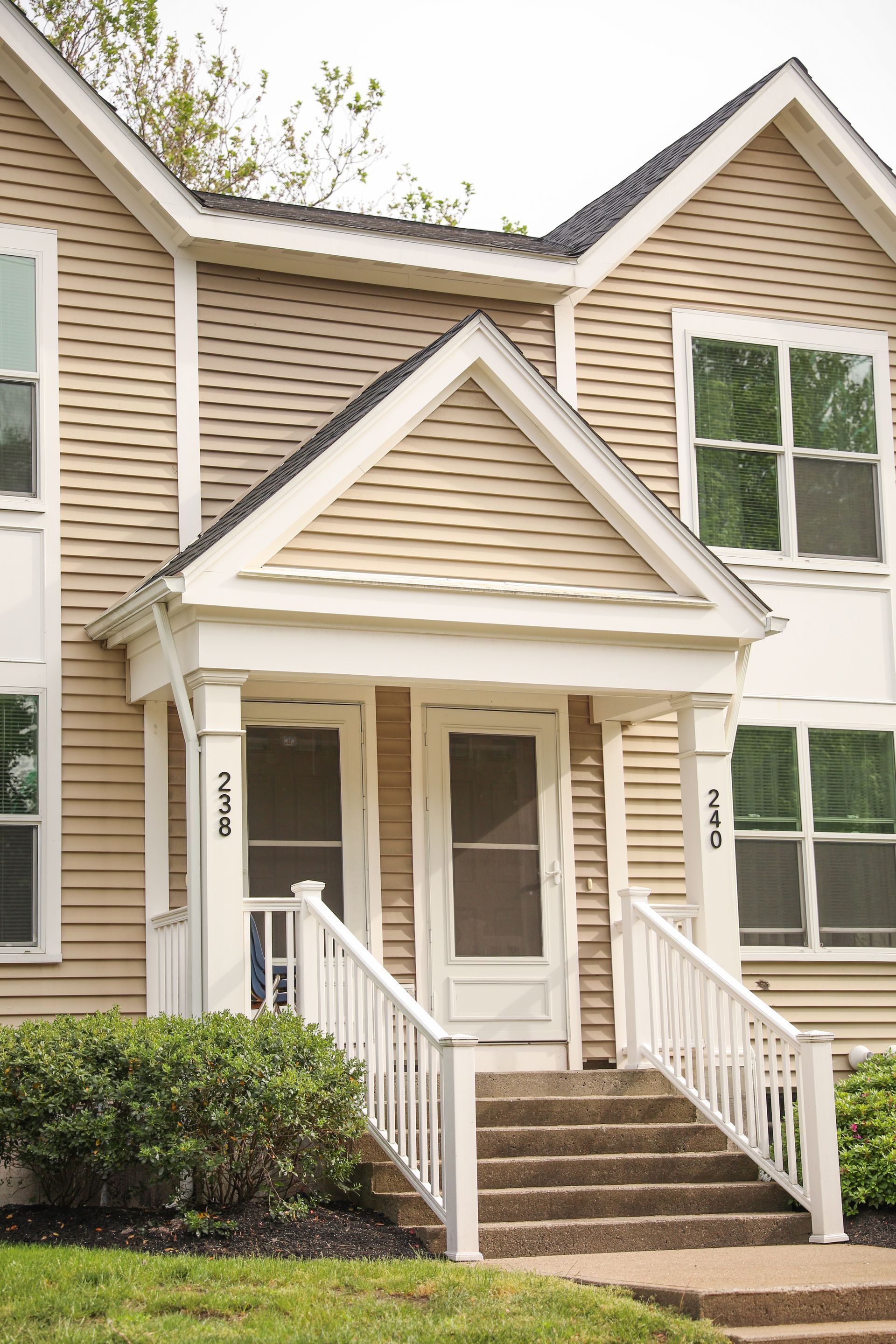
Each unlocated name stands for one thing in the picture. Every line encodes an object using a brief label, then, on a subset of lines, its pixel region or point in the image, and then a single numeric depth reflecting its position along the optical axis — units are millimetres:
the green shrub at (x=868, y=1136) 8664
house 9258
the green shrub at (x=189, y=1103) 7242
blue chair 9430
